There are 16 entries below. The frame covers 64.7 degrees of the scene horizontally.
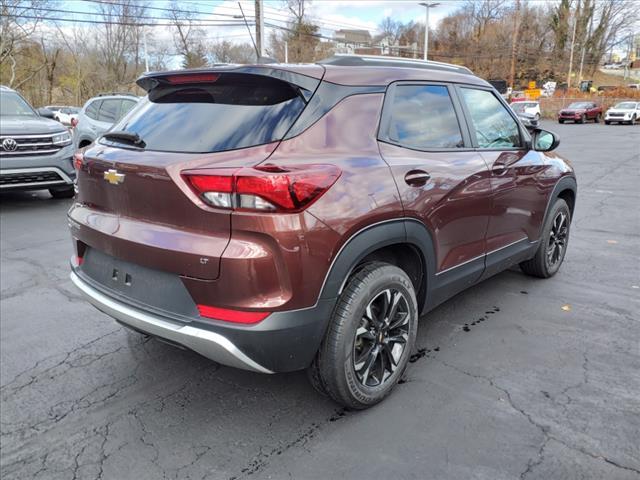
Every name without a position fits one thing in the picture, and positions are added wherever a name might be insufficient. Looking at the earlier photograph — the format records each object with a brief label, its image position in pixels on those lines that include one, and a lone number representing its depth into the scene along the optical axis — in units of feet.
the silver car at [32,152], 25.23
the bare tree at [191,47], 172.04
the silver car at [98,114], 36.04
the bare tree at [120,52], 159.02
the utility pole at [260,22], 78.18
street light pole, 123.18
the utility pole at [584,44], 218.89
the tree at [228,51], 188.34
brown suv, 7.34
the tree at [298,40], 180.34
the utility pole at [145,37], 156.76
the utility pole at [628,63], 248.73
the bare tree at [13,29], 111.34
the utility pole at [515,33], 160.40
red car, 120.26
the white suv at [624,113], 112.88
